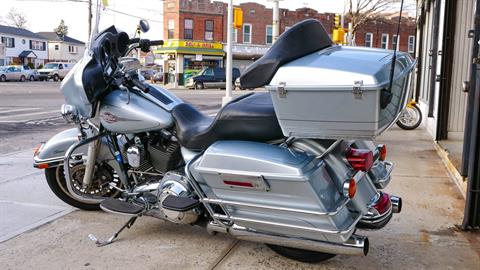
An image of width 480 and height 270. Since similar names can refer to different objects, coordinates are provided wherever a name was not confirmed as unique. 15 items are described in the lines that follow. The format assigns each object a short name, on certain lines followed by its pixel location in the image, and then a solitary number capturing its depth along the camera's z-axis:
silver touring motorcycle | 2.90
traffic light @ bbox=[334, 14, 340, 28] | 19.61
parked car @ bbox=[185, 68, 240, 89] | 38.56
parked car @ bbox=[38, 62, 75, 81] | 48.94
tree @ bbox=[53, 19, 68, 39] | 103.15
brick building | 42.84
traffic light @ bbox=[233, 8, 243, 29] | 15.99
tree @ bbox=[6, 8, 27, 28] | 85.94
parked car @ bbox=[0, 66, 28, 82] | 43.84
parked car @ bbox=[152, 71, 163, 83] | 47.47
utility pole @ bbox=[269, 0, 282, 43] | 15.07
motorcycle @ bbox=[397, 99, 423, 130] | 10.96
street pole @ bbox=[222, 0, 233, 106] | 16.17
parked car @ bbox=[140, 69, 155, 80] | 48.73
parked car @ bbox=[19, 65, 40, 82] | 47.00
